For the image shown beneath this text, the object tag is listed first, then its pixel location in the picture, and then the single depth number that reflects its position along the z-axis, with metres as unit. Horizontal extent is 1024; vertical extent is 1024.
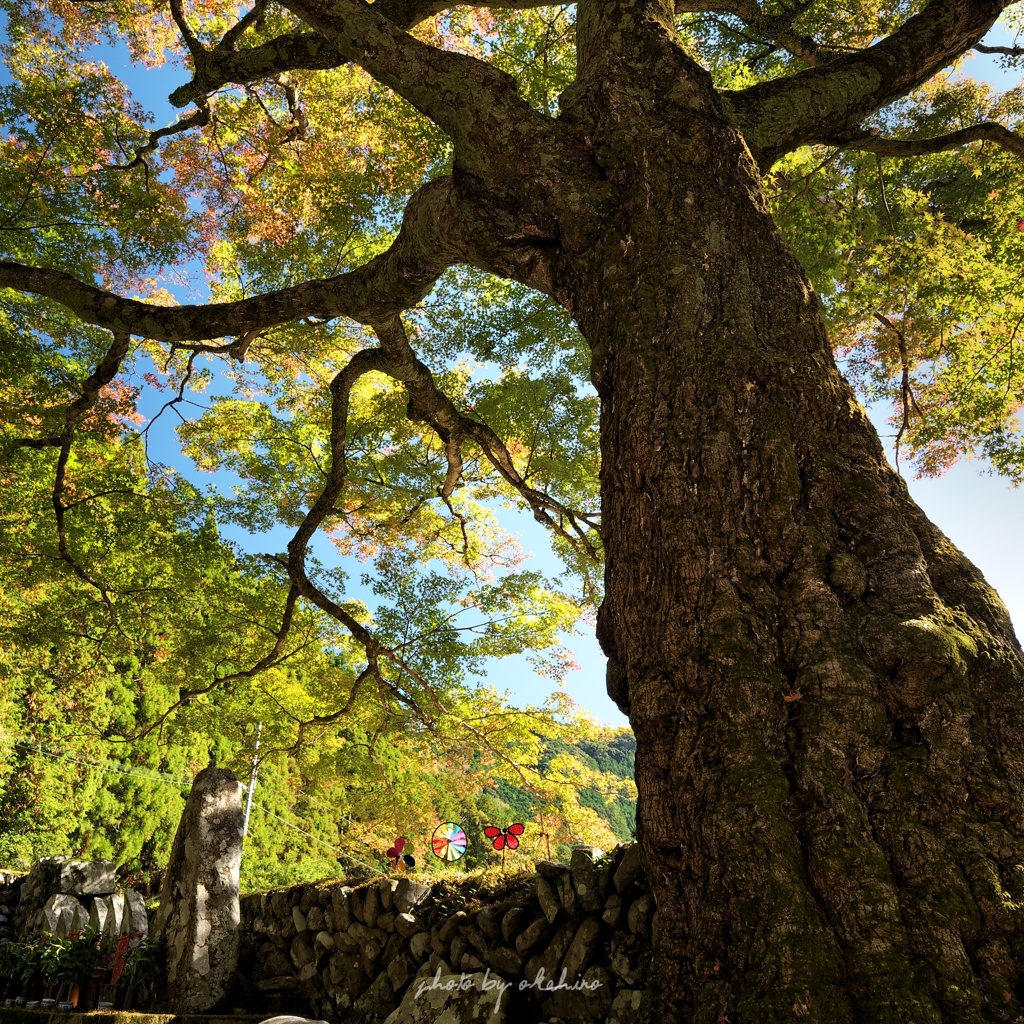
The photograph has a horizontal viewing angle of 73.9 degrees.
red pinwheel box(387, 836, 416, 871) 4.48
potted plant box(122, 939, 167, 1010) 4.59
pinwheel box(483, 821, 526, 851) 4.35
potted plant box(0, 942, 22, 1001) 5.43
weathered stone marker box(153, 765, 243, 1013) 4.51
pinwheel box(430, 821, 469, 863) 4.64
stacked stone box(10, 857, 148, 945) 5.73
